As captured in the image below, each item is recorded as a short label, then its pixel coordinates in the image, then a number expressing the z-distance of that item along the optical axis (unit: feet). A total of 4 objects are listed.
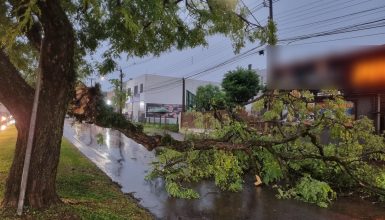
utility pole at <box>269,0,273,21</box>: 65.96
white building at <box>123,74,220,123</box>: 184.96
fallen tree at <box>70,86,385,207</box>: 27.27
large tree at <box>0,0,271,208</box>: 17.75
